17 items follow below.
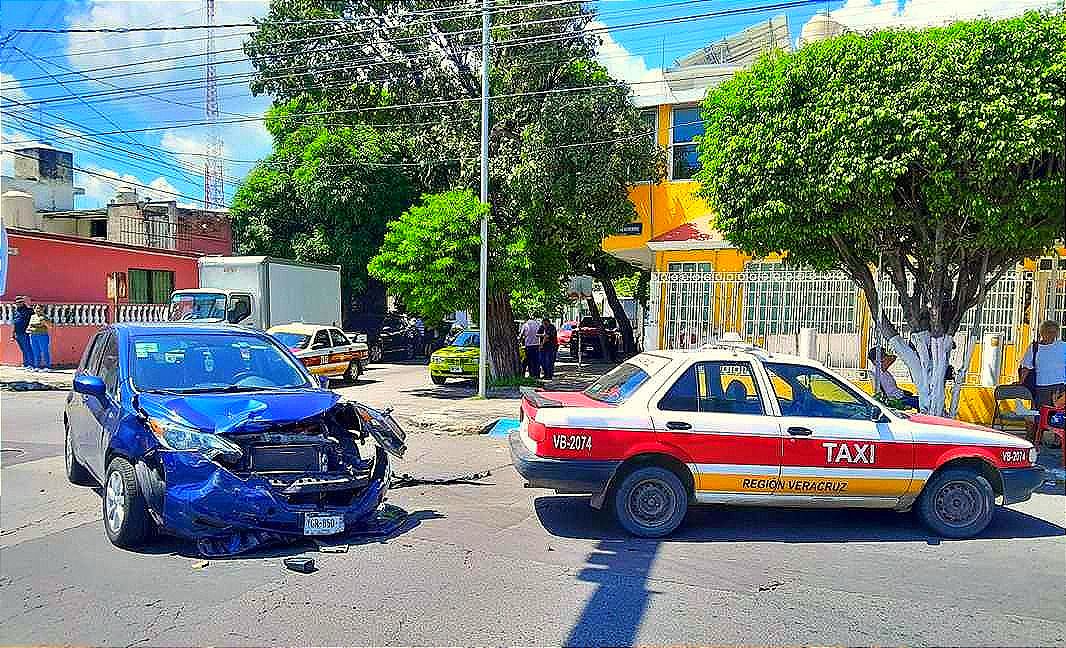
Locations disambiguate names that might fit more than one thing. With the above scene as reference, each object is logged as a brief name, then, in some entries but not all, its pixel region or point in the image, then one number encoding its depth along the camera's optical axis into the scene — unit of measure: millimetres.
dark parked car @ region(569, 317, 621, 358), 27078
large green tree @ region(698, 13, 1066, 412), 8516
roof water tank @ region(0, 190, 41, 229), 30703
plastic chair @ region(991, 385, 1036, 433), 11180
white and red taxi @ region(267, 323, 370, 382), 18797
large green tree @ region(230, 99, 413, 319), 25656
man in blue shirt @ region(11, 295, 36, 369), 20547
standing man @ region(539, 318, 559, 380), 21016
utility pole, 15906
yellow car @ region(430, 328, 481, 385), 18659
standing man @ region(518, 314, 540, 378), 20172
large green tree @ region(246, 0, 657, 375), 17406
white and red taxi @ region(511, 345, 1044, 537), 6684
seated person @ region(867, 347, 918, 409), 11586
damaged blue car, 5711
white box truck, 21219
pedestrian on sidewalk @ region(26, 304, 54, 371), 20562
